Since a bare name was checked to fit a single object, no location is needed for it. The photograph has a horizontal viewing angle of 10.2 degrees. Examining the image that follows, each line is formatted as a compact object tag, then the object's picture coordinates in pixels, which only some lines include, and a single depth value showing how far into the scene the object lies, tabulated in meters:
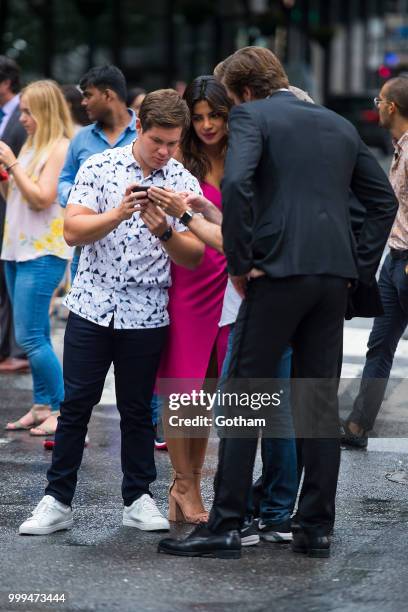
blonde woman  12.96
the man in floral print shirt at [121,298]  9.23
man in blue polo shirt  12.33
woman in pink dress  9.60
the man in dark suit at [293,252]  8.53
